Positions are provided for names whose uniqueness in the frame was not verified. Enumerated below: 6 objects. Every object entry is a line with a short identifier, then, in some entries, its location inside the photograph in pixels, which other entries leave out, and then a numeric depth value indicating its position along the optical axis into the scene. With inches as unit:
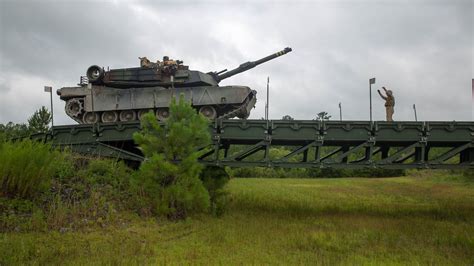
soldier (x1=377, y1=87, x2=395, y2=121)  538.6
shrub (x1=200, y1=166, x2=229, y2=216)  474.3
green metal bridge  468.8
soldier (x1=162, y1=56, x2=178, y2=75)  655.8
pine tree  401.1
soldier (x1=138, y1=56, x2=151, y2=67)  670.3
